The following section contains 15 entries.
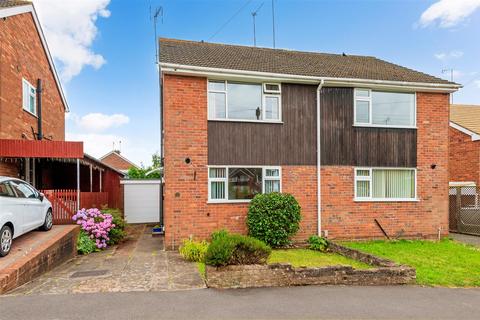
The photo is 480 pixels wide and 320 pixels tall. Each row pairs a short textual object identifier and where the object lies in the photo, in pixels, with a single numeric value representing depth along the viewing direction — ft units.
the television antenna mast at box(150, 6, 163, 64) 41.51
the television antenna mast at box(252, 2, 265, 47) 49.43
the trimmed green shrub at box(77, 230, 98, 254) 29.12
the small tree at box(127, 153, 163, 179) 98.26
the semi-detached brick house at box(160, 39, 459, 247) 30.40
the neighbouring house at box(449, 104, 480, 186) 52.70
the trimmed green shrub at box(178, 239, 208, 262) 25.82
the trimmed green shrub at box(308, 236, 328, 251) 30.73
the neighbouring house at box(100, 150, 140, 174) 138.72
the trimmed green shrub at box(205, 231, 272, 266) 19.13
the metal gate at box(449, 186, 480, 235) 40.65
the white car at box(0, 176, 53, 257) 21.15
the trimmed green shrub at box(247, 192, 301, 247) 29.22
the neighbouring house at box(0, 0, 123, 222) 31.63
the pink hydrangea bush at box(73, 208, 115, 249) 30.80
